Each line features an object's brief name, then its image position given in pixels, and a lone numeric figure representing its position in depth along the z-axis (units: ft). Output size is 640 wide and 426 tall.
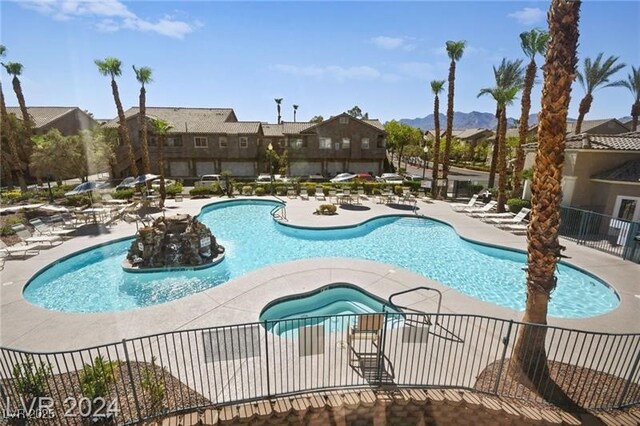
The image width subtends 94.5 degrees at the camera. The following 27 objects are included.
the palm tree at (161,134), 76.74
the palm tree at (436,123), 84.66
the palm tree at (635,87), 105.09
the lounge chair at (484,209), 65.77
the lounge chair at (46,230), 48.34
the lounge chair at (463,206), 70.18
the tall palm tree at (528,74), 61.00
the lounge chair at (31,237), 44.32
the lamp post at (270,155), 90.27
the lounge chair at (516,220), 56.07
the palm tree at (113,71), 77.46
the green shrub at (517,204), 63.87
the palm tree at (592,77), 97.66
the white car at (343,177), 77.06
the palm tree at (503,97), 64.80
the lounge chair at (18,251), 40.79
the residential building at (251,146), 120.88
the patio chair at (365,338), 19.63
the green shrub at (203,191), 85.76
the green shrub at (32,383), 16.10
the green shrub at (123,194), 77.25
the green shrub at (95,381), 16.03
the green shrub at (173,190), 85.97
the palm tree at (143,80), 76.95
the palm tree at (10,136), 82.84
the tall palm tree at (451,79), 75.46
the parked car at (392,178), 83.92
